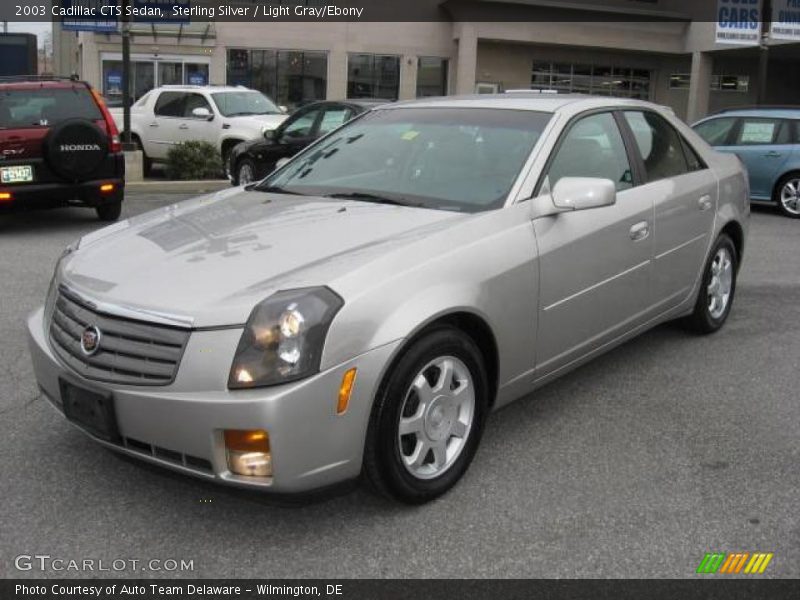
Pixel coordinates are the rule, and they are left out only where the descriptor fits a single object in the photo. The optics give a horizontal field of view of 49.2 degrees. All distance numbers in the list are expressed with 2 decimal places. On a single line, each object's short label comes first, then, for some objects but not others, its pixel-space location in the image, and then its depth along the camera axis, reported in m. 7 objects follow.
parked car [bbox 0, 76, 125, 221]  8.91
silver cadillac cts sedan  2.86
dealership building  30.23
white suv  15.48
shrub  14.66
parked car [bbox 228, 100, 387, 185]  12.34
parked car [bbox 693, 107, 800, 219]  12.05
